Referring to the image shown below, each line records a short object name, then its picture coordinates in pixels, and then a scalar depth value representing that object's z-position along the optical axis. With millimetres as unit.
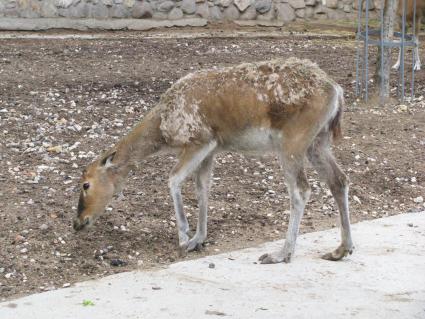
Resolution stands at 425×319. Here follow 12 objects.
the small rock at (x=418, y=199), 8320
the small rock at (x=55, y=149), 8828
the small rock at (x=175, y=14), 16109
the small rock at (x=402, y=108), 10773
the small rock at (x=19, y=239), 6824
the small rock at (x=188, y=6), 16156
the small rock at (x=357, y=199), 8212
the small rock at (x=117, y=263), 6598
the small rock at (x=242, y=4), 16344
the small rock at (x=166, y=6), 16047
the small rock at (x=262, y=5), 16484
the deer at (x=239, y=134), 6512
